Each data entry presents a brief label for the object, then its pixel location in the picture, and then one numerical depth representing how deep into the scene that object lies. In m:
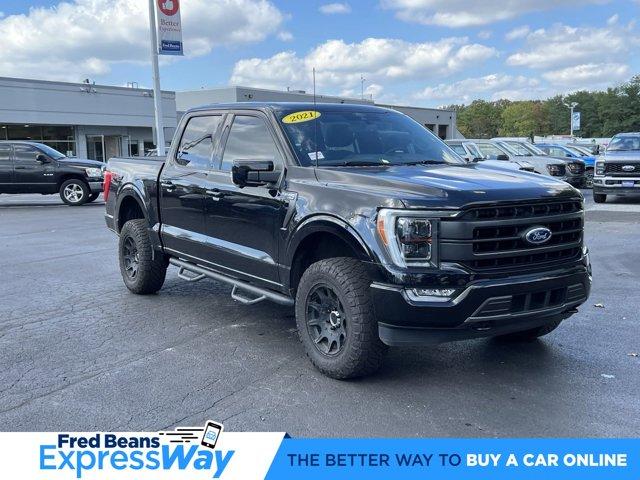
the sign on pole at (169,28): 19.31
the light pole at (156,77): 20.11
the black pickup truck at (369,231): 3.91
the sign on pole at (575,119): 70.94
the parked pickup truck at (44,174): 18.08
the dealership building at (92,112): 36.81
